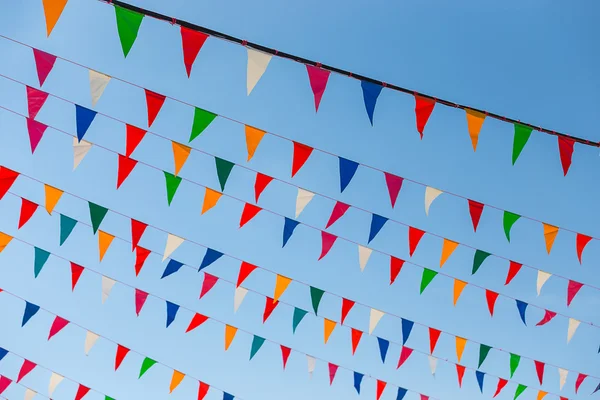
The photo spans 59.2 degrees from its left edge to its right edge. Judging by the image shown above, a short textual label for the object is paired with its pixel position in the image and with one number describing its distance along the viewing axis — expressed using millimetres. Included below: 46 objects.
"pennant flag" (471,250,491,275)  6156
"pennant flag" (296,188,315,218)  5867
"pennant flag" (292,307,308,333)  6805
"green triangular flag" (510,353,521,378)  7409
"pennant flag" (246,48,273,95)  3938
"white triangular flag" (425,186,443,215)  5586
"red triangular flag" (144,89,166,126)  4844
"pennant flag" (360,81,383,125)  4137
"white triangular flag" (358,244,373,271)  6383
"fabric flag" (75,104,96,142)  5027
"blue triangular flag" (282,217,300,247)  6074
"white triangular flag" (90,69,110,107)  4648
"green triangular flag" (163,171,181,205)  5641
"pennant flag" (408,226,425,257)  6082
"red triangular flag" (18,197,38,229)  6012
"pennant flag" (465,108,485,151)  4281
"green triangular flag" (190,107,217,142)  4949
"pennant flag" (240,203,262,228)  6035
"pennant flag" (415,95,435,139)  4277
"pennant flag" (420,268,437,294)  6442
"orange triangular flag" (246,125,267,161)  5055
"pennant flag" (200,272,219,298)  6748
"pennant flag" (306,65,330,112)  4141
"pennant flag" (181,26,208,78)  3875
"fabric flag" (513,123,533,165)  4453
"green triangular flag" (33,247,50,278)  6242
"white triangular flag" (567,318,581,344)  6852
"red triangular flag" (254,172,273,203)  5676
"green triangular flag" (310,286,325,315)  6625
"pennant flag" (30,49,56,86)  4529
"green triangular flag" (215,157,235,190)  5426
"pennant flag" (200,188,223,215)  5910
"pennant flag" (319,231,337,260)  6164
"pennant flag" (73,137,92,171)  5344
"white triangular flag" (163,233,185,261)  6184
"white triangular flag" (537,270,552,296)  6375
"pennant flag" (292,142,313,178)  5246
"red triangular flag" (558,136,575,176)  4578
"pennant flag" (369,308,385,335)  6836
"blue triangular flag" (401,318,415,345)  6902
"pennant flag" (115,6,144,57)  3748
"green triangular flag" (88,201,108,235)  5742
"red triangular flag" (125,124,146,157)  5309
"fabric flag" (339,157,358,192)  5359
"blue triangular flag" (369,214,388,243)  5973
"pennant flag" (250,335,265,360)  7121
